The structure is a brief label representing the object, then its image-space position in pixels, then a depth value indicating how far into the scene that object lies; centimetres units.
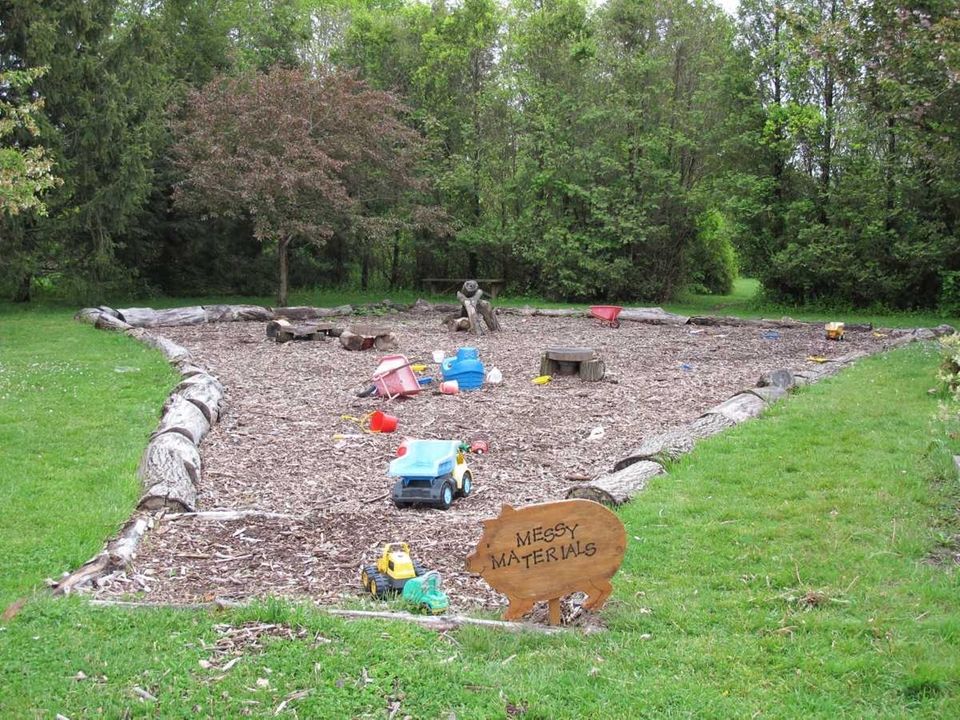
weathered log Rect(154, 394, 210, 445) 711
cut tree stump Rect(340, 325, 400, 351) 1302
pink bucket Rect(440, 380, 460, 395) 971
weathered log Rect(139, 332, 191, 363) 1153
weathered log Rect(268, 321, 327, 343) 1389
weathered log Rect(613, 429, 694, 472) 635
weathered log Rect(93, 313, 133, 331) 1486
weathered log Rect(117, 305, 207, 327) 1602
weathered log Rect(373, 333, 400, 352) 1321
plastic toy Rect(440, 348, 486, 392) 987
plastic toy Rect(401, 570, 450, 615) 402
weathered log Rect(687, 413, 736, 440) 720
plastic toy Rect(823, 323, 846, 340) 1395
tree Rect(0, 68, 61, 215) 912
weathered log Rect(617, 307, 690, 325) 1688
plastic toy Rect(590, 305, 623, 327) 1645
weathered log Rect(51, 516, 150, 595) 420
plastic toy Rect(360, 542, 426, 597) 418
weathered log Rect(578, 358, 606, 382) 1034
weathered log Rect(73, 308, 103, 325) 1569
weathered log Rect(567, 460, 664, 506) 548
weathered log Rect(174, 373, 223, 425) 811
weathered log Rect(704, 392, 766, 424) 778
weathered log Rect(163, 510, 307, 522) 546
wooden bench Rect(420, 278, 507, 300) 2217
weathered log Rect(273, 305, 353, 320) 1705
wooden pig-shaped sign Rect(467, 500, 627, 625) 374
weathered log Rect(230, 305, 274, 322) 1708
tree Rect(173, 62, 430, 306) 1675
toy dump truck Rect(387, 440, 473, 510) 564
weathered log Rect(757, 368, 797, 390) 912
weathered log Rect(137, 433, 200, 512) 557
